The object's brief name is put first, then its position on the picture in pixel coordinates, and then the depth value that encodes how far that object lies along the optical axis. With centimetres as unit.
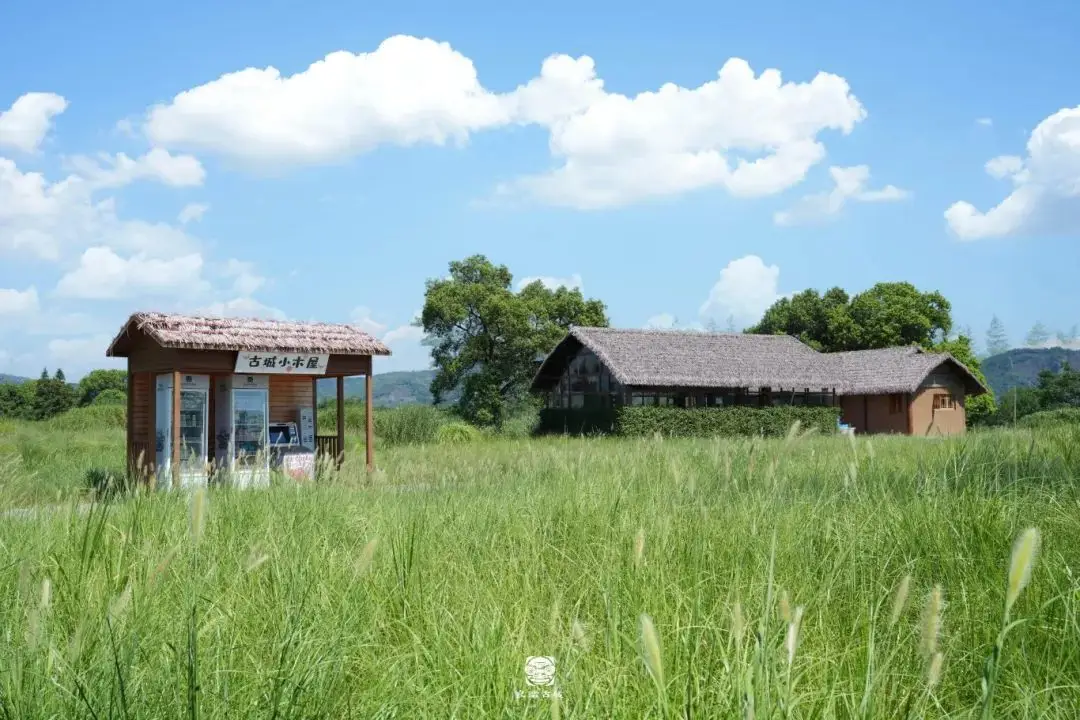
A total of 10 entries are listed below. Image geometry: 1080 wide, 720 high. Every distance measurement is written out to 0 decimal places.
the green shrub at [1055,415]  3198
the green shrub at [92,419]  3114
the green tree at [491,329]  3762
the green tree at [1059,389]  4209
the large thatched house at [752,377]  3026
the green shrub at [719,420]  2767
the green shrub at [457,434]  2429
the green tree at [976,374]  4378
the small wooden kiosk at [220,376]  1344
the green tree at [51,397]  4769
